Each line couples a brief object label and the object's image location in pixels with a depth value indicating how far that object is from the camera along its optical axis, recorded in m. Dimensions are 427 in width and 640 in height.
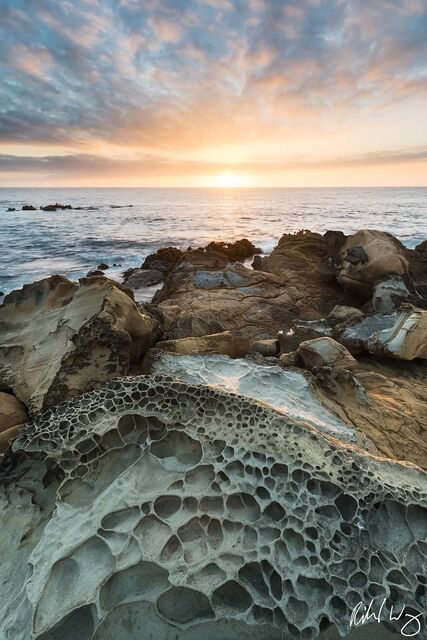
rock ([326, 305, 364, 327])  4.90
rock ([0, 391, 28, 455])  2.63
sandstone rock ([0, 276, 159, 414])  2.88
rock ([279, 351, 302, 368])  3.55
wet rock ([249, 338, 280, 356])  4.03
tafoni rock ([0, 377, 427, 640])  1.31
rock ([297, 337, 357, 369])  3.36
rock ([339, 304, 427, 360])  3.75
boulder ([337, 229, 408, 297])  6.12
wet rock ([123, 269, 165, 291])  9.60
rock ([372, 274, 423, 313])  5.39
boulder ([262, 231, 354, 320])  6.48
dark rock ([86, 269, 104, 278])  10.88
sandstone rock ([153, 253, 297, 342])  5.19
